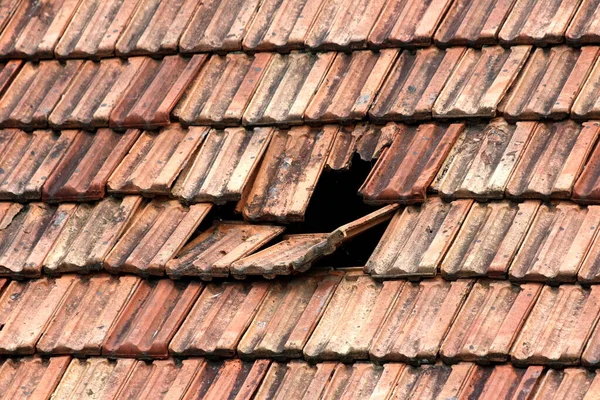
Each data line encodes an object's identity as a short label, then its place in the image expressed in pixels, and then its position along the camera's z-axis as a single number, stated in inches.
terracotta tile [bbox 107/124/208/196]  726.5
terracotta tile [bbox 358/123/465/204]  686.5
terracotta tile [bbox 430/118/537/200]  675.4
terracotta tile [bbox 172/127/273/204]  714.8
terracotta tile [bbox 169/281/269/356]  666.8
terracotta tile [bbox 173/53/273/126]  742.5
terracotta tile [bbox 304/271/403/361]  646.5
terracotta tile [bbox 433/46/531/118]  698.8
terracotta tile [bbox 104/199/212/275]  701.3
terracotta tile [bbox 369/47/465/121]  711.1
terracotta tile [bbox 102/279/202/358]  677.3
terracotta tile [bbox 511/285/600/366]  612.1
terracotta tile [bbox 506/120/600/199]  663.1
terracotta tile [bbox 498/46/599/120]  687.7
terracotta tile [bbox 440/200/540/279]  648.4
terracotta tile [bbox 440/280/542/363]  622.8
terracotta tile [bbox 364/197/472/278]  660.1
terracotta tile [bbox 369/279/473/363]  633.6
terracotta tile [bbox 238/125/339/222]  705.0
